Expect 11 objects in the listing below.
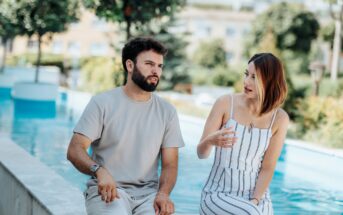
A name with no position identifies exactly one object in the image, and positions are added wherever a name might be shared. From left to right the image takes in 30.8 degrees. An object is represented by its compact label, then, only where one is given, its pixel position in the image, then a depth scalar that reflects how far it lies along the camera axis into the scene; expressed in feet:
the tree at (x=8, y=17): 53.01
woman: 11.50
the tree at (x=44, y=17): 51.16
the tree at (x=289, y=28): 134.41
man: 10.71
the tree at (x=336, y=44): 67.18
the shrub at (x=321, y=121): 37.45
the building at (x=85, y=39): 183.42
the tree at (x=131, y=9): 28.99
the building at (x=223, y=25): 188.85
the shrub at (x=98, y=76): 67.15
